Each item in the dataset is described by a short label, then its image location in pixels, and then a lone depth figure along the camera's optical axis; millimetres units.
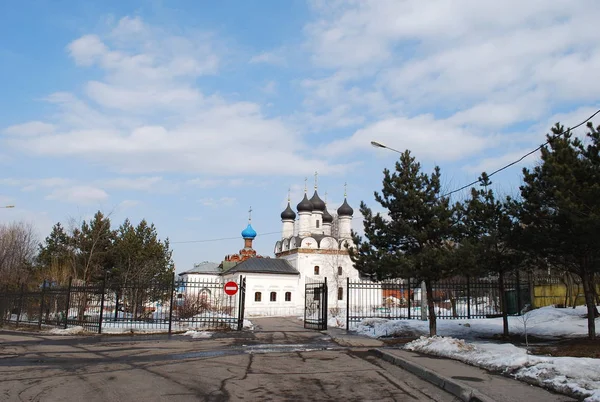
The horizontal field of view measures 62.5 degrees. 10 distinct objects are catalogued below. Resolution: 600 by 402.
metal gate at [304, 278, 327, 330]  21977
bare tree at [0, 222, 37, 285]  41531
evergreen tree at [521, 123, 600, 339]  12023
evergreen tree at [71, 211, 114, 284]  34094
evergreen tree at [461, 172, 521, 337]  14914
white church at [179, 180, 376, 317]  56500
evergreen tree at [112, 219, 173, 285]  33844
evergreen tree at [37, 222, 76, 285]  32750
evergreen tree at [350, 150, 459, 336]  15758
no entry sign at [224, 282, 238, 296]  20406
